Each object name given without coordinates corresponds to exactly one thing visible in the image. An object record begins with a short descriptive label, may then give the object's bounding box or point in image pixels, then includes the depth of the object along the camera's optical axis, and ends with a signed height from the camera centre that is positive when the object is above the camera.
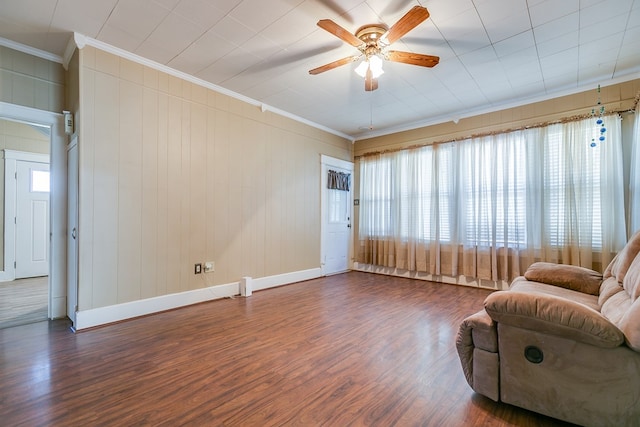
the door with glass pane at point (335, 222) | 5.50 -0.13
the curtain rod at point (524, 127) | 3.51 +1.27
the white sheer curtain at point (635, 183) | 3.21 +0.37
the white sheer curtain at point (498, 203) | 3.58 +0.18
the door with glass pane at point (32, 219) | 4.96 -0.04
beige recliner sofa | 1.36 -0.75
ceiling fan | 2.25 +1.47
